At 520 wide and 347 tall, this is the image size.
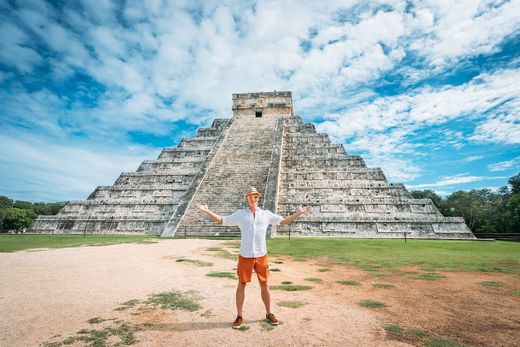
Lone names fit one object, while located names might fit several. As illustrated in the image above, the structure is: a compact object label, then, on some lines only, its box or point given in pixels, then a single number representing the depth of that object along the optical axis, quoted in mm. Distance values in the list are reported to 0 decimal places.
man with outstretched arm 3570
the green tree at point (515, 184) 30000
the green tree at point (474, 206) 33378
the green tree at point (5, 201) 53478
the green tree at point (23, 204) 51431
